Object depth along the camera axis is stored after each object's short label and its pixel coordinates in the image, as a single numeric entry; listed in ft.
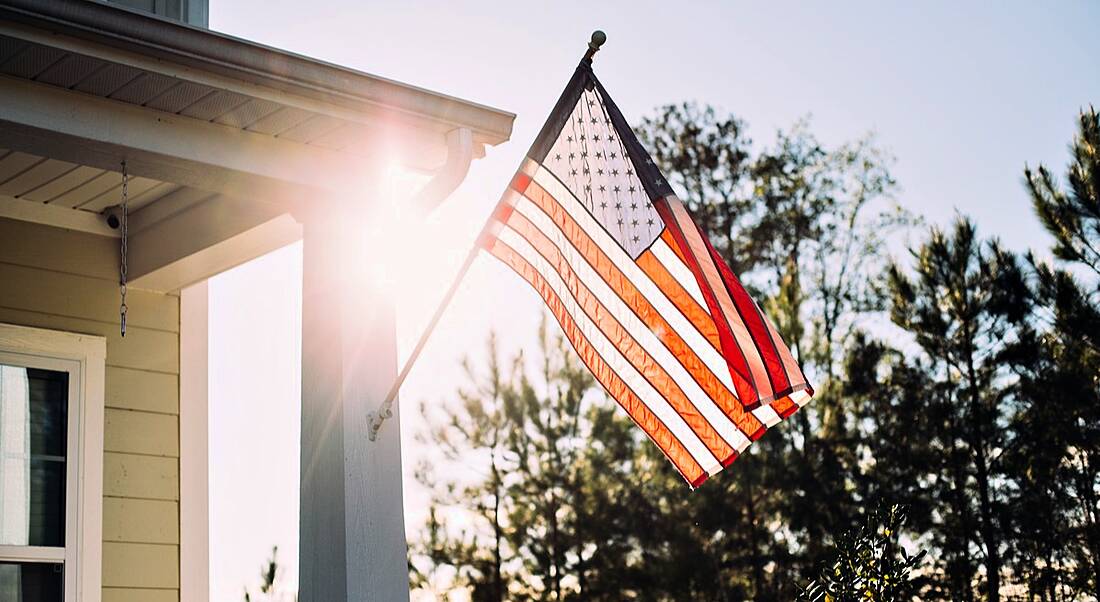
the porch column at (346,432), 13.16
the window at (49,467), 16.01
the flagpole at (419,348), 13.41
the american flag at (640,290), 12.45
